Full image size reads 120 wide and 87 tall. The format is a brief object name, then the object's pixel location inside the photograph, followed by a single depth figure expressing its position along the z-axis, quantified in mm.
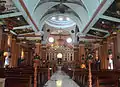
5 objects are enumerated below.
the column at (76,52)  15781
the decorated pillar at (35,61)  3291
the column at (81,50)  11669
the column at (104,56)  10399
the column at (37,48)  10840
